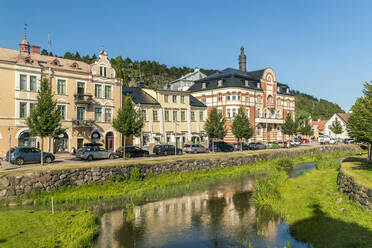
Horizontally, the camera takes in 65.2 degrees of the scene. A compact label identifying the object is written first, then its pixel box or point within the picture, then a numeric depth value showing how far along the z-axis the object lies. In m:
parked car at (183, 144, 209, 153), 45.04
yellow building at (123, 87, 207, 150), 49.59
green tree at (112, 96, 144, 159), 34.75
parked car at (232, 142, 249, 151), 51.94
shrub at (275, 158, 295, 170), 39.59
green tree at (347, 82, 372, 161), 19.48
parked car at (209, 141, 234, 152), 49.09
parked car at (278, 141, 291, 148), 61.44
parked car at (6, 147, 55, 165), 27.72
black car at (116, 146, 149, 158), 36.34
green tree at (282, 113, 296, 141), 66.75
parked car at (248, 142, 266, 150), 55.17
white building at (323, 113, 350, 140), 96.32
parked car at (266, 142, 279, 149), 59.91
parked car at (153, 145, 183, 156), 40.50
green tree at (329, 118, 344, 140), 75.31
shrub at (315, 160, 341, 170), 34.72
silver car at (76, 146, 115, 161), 32.81
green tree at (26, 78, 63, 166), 27.08
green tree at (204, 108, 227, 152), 44.88
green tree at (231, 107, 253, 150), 49.12
